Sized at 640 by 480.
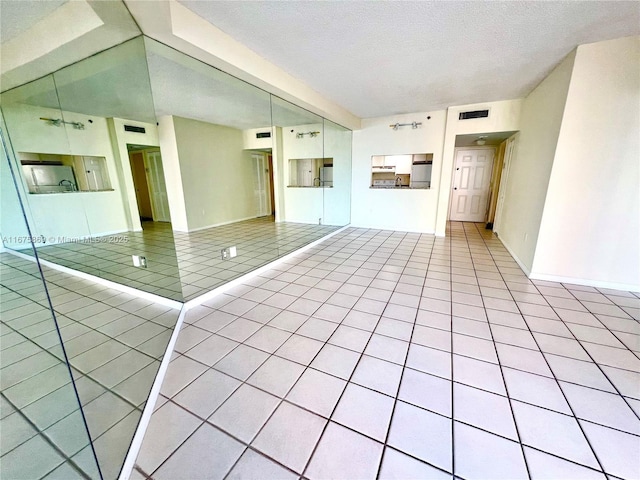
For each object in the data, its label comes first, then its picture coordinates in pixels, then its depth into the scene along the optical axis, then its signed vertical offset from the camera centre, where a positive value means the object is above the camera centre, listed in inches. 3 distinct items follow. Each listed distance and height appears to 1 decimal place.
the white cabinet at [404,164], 240.5 +15.0
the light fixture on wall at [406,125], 203.9 +45.3
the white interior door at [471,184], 250.1 -4.5
